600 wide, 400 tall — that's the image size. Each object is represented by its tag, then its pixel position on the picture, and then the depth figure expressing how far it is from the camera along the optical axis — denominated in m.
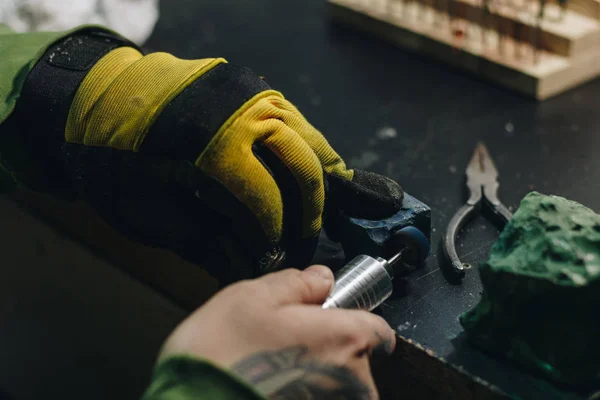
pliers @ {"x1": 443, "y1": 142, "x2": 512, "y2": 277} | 0.79
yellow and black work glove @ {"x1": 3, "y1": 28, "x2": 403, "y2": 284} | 0.71
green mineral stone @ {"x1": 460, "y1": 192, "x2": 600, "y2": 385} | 0.67
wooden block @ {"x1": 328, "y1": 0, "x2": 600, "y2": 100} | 1.02
